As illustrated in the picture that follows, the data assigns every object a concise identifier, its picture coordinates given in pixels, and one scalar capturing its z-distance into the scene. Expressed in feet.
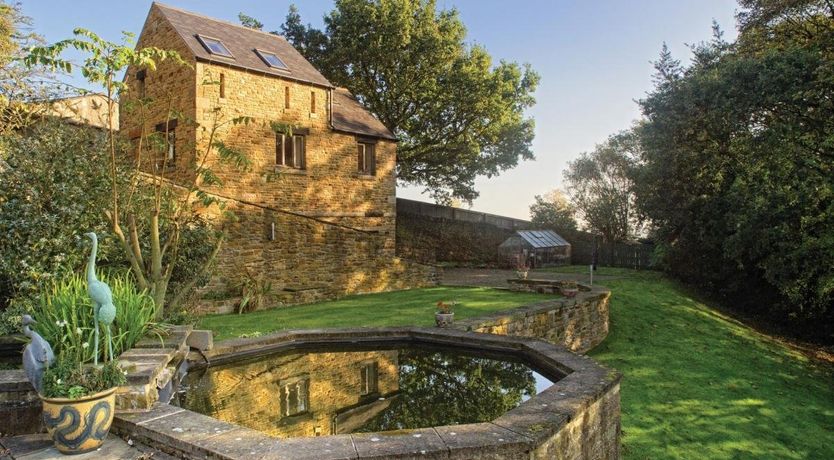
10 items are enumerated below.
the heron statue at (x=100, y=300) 14.49
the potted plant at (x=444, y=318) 29.09
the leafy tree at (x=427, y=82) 83.46
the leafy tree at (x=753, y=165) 46.62
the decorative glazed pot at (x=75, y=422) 12.26
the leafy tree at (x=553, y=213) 103.24
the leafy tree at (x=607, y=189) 99.45
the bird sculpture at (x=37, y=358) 13.01
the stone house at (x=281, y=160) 51.85
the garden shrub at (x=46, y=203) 26.96
